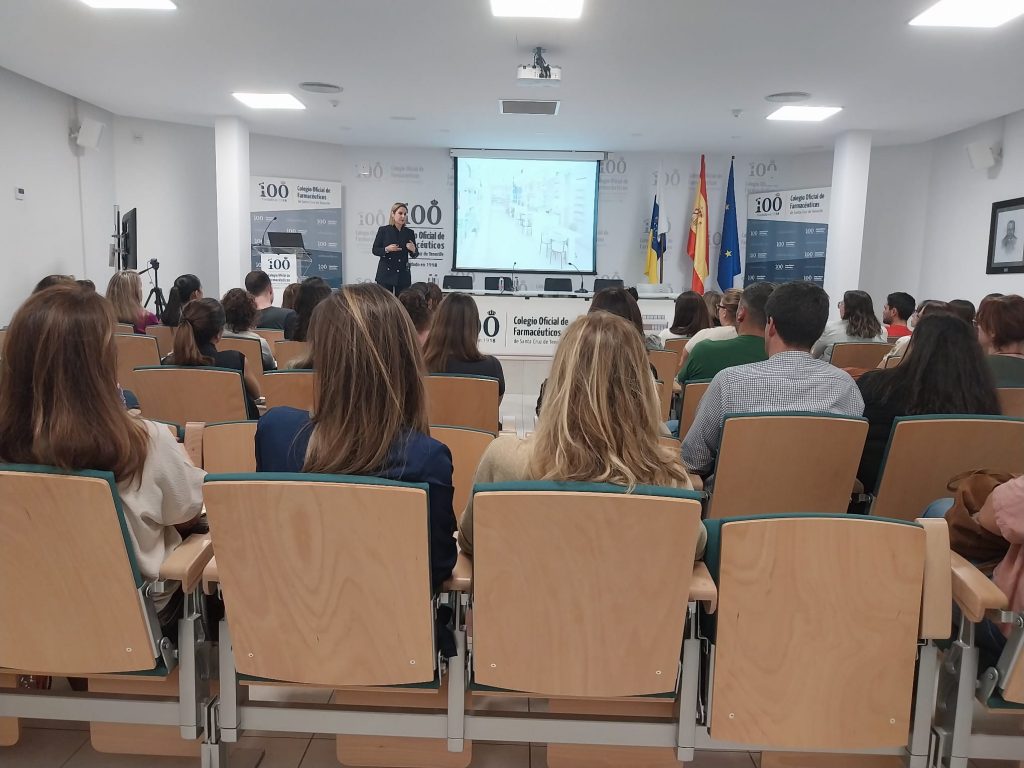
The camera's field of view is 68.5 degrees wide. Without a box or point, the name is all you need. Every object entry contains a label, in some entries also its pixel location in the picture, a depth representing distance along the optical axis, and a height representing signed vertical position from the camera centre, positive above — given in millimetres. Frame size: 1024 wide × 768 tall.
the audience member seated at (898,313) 5715 -245
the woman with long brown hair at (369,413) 1601 -314
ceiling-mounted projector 6004 +1562
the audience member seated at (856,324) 4863 -283
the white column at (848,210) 9031 +844
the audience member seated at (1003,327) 3416 -194
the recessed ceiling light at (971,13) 4855 +1772
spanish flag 10711 +569
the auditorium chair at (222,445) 2262 -555
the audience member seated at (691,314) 5207 -271
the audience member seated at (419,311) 3881 -227
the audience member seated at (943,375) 2492 -305
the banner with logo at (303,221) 10320 +580
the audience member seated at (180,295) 5273 -253
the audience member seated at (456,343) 3512 -350
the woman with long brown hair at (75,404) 1557 -310
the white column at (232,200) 8961 +727
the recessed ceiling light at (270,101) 7914 +1710
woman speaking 8648 +178
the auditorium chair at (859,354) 4496 -437
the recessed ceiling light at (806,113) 7893 +1752
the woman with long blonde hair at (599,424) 1570 -320
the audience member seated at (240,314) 4426 -310
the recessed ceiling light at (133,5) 5184 +1739
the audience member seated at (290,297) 5832 -274
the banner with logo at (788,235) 10484 +608
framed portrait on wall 7941 +494
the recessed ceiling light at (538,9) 5000 +1748
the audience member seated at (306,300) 4230 -206
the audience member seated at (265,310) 5938 -381
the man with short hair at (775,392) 2551 -384
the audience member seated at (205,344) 3369 -381
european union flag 10820 +461
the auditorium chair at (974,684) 1438 -800
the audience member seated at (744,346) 3543 -326
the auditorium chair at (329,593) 1416 -647
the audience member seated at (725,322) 4426 -288
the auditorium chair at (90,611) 1463 -725
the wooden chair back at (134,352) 4238 -531
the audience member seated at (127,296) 5430 -278
